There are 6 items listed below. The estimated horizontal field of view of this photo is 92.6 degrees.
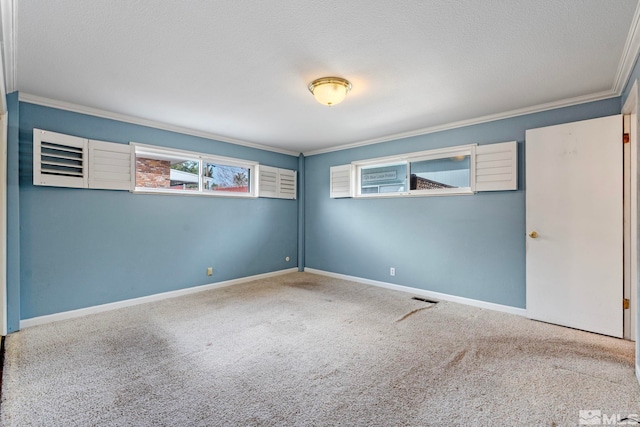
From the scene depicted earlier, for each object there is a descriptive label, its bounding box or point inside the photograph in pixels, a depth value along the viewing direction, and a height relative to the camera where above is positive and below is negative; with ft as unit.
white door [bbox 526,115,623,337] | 9.62 -0.27
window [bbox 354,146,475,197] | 13.47 +2.08
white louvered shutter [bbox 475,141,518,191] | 11.73 +1.96
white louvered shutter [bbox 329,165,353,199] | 17.10 +1.97
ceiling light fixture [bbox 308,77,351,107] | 8.85 +3.74
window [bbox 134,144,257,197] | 13.39 +2.09
